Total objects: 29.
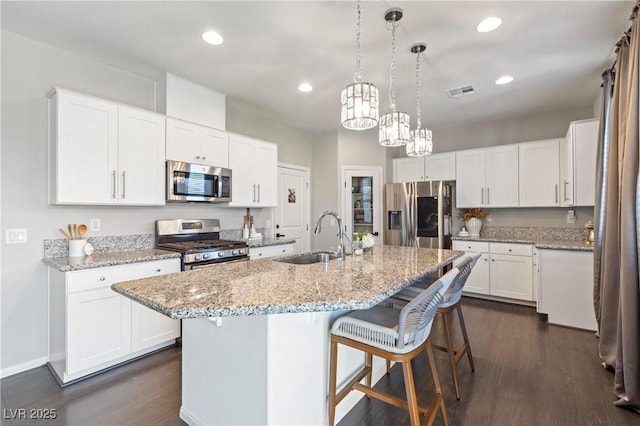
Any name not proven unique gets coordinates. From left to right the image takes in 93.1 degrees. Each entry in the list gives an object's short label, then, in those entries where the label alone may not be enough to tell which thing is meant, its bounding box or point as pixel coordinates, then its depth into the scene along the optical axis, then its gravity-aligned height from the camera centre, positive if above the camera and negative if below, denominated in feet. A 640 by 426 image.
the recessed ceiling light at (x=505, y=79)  10.59 +4.72
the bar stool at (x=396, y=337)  4.76 -2.10
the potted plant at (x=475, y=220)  15.60 -0.40
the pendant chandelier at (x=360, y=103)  6.24 +2.28
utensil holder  8.57 -1.01
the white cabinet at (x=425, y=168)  16.08 +2.47
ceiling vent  11.53 +4.73
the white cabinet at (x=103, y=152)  8.07 +1.76
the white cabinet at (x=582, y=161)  11.14 +1.93
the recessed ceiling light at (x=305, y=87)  11.21 +4.73
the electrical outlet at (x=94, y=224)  9.29 -0.37
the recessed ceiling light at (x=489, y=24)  7.44 +4.73
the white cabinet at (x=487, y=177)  14.42 +1.75
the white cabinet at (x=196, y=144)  10.38 +2.51
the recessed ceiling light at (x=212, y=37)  8.05 +4.75
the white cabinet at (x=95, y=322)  7.38 -2.89
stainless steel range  9.66 -1.10
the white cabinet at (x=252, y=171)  12.41 +1.78
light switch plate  7.95 -0.63
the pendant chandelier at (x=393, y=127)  7.48 +2.13
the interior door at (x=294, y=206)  16.03 +0.34
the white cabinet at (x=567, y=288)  10.79 -2.79
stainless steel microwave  10.25 +1.06
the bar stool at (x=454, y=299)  6.86 -2.08
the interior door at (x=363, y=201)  17.07 +0.65
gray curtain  6.42 -0.41
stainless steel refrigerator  15.24 -0.09
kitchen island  4.03 -1.99
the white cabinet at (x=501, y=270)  13.26 -2.64
